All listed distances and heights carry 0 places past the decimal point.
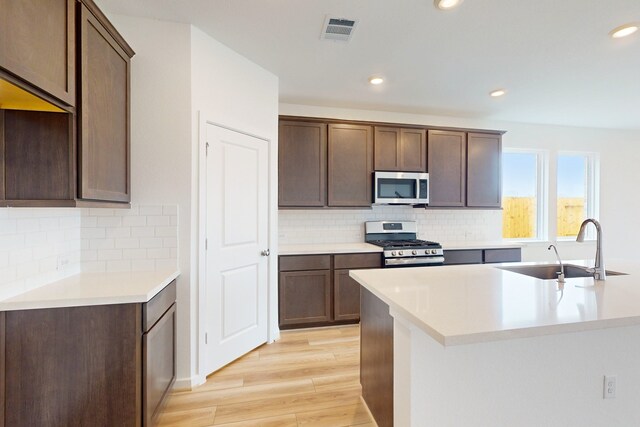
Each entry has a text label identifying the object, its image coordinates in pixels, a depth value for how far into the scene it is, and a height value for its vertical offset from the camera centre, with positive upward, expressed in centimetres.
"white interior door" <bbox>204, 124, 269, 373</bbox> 240 -30
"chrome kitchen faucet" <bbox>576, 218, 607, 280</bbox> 168 -27
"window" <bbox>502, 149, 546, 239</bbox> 458 +25
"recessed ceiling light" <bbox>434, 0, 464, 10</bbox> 191 +132
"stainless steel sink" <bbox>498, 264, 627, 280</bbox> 212 -42
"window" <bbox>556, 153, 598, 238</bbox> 473 +32
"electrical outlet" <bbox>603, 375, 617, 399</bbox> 147 -85
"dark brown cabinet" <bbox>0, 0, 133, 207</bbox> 126 +51
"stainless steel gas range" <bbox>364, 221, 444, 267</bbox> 347 -41
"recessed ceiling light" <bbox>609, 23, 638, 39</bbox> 217 +132
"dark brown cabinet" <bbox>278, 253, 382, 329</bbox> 326 -87
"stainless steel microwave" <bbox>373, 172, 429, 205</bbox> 373 +28
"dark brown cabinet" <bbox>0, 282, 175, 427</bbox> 146 -78
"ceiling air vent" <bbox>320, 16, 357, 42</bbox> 217 +135
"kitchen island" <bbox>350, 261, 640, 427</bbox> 117 -65
